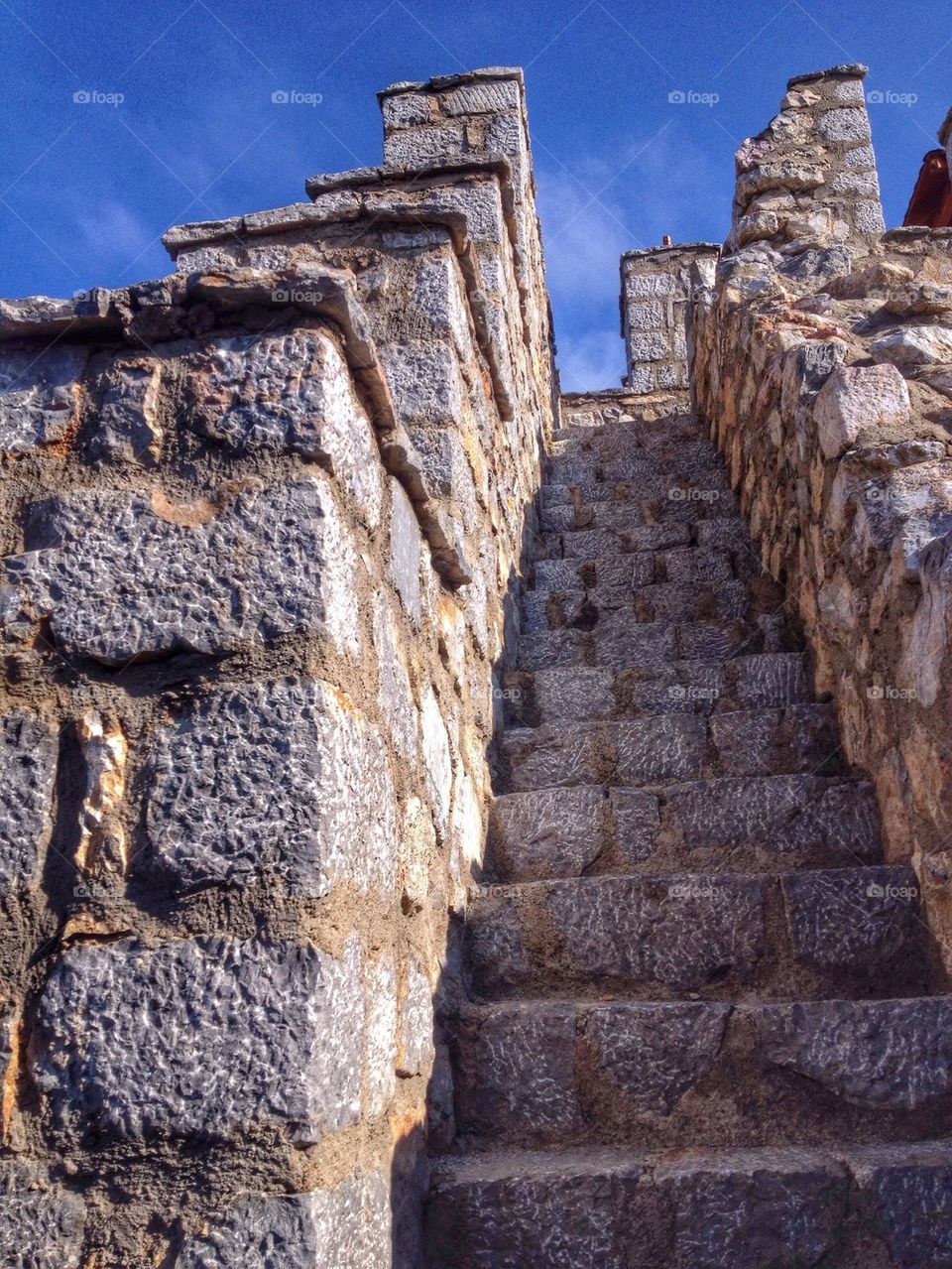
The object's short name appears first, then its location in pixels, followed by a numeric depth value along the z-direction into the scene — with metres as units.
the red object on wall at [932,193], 7.46
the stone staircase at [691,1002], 1.59
